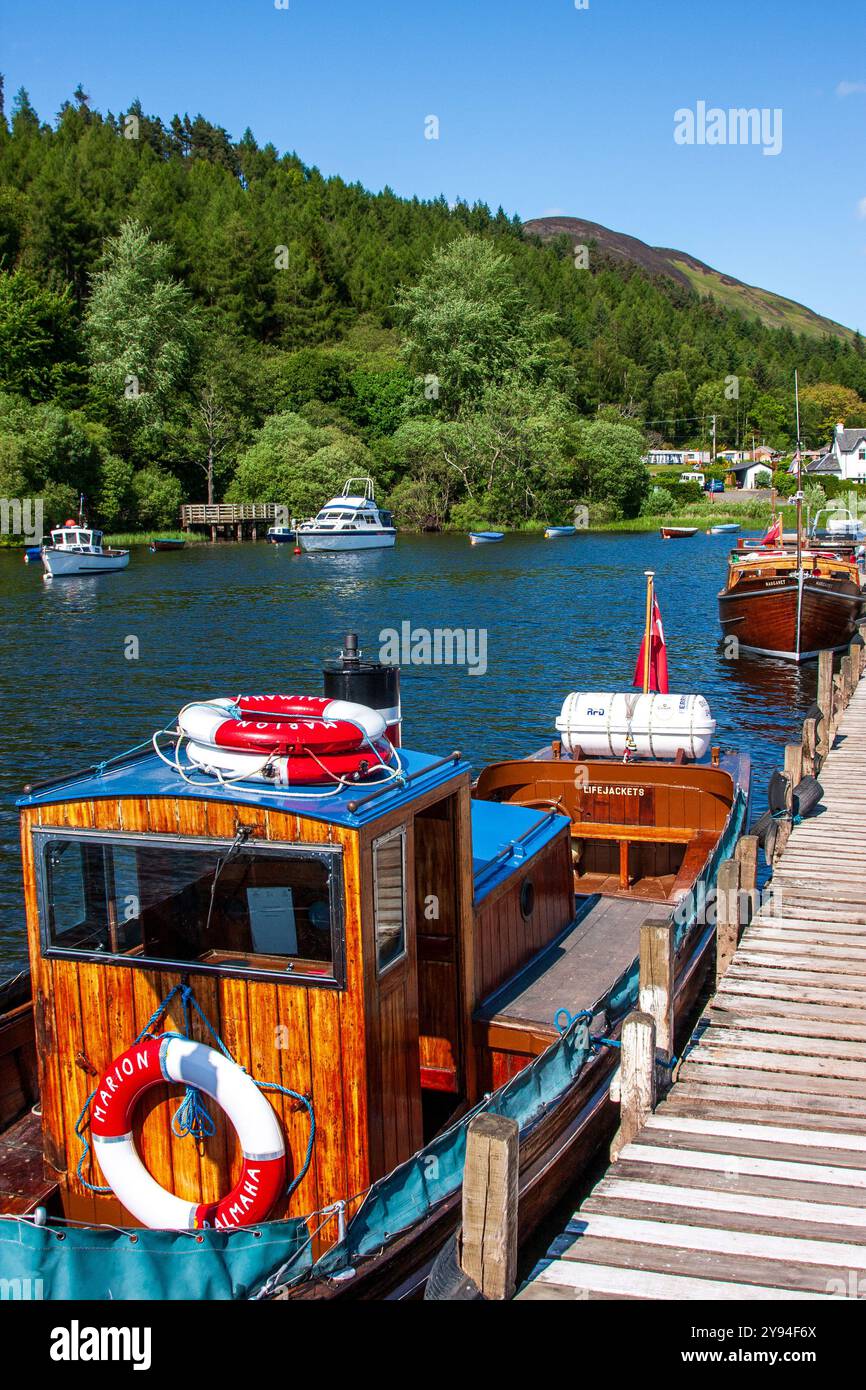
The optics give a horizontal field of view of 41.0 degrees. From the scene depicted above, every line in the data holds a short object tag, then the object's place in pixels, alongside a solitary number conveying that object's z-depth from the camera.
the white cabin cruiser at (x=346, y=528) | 82.44
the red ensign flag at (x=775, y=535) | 48.56
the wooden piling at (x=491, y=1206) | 6.27
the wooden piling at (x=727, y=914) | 11.70
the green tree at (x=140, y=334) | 92.50
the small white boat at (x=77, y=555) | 63.06
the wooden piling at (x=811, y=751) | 18.62
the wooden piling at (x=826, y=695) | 21.12
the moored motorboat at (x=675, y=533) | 100.56
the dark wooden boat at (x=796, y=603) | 40.78
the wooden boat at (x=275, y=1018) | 6.55
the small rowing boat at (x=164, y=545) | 84.38
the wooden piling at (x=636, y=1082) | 8.59
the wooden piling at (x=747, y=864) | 12.23
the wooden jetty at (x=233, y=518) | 92.50
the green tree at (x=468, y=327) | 103.50
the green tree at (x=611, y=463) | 106.69
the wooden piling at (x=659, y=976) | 9.09
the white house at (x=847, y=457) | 159.75
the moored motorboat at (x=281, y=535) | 91.12
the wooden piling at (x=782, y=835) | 15.45
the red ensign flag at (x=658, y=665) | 18.91
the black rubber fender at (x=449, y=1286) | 6.47
